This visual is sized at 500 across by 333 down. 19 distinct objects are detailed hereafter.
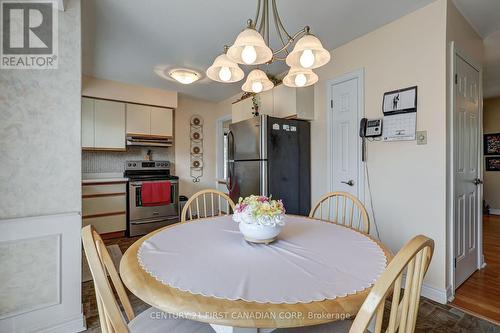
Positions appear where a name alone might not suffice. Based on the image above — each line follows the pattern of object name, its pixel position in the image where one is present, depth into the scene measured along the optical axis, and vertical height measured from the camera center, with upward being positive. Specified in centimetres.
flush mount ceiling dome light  309 +118
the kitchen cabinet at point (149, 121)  393 +77
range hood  394 +43
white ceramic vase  111 -31
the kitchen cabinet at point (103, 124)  359 +64
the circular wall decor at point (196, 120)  479 +91
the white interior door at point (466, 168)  204 -2
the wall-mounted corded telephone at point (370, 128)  224 +36
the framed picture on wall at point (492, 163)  492 +4
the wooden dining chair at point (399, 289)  57 -32
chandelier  119 +62
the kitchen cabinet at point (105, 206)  342 -59
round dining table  65 -38
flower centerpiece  111 -25
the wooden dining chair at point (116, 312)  64 -45
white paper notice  202 +34
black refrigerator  274 +7
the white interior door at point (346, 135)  247 +33
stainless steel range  369 -56
